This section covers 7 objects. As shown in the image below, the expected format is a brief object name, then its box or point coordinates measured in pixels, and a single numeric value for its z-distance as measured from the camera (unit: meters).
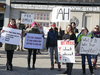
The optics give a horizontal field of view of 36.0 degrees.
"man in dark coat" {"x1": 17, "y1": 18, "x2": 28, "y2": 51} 10.52
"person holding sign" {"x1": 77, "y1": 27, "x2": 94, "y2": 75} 5.72
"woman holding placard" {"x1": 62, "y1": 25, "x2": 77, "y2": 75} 5.57
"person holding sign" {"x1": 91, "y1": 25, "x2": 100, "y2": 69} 6.57
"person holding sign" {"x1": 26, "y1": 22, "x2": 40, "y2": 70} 6.20
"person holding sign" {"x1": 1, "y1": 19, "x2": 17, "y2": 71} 5.88
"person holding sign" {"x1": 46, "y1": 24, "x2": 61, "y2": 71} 6.38
